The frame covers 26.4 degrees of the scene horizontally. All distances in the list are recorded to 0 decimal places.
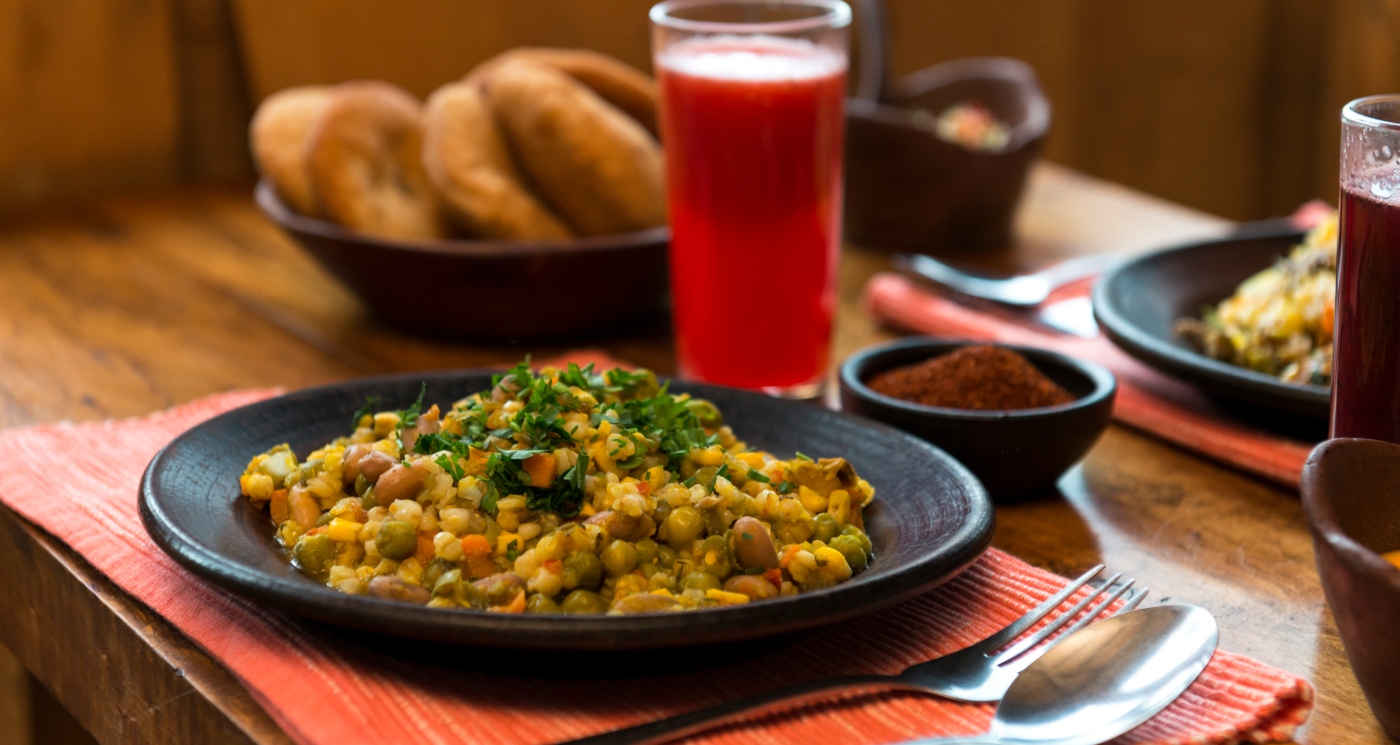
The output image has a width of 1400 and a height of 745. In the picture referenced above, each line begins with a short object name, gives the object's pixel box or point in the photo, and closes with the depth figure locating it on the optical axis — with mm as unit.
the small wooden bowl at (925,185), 1316
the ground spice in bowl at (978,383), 1057
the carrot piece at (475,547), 934
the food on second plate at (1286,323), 1105
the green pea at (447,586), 919
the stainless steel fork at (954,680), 900
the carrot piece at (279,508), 974
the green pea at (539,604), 919
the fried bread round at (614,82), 1278
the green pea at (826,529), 958
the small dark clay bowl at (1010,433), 1035
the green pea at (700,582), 928
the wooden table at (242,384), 962
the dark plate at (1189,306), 1063
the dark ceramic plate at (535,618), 892
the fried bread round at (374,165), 1222
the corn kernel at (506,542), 937
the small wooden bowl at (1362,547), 887
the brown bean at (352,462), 971
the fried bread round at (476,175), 1214
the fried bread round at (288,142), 1259
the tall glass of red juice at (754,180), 1115
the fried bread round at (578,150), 1207
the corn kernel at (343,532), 949
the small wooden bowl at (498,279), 1191
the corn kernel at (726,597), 918
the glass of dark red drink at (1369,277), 945
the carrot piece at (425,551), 939
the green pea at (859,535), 958
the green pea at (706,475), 964
